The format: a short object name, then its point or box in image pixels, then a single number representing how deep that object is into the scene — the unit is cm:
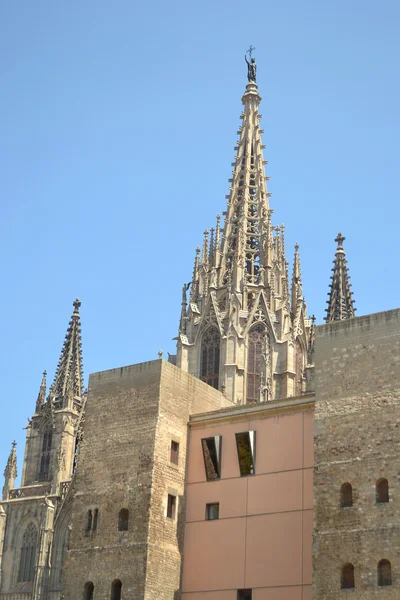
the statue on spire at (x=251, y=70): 8481
